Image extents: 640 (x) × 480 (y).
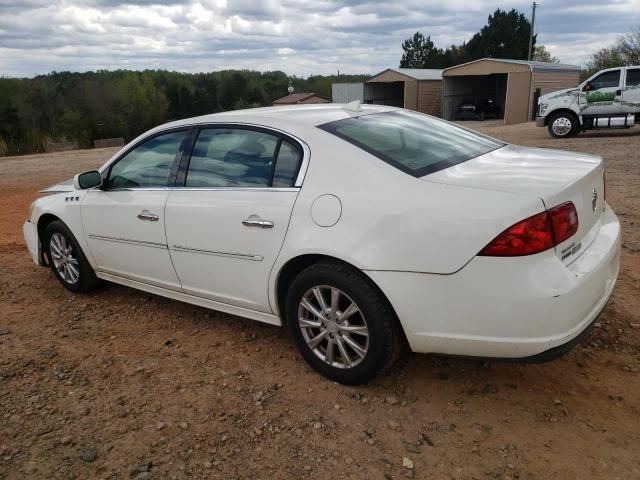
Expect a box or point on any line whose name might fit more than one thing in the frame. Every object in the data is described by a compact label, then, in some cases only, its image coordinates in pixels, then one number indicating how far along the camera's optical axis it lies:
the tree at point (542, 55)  60.31
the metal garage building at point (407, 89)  34.25
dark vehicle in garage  34.06
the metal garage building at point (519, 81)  28.30
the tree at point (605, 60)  33.91
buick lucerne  2.51
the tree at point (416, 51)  73.88
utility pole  50.92
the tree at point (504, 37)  58.22
